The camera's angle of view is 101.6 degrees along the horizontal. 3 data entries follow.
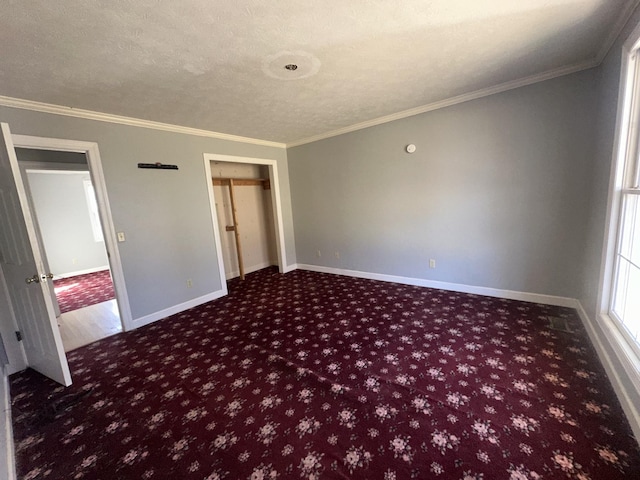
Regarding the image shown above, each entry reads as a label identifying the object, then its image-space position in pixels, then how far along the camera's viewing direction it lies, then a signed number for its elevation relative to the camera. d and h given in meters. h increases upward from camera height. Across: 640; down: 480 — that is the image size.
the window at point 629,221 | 1.78 -0.31
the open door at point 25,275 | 2.01 -0.43
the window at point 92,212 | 6.34 +0.15
